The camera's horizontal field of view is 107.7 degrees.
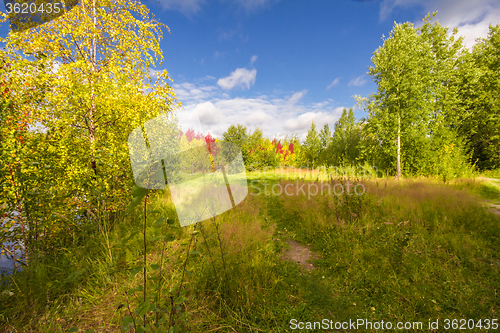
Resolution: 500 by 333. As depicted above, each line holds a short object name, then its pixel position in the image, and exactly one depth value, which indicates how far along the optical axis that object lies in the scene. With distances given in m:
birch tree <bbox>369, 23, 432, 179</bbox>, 12.06
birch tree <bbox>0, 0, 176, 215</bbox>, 3.10
